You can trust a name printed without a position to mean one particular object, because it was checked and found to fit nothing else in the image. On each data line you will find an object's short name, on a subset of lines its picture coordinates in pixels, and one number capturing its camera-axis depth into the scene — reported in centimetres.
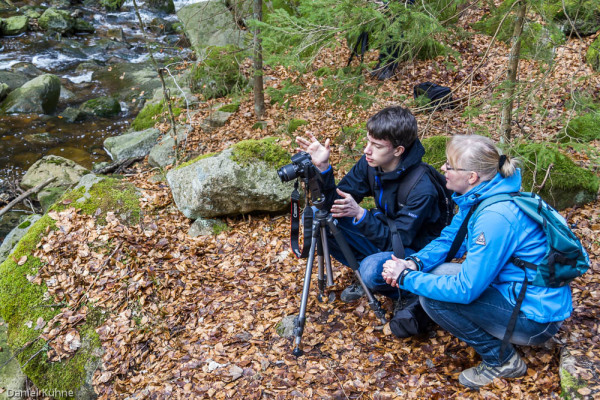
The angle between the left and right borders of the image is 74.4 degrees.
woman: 254
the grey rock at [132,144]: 930
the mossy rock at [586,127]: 489
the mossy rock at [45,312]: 427
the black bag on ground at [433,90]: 716
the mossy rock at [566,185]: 492
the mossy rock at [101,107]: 1177
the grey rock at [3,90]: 1217
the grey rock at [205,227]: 563
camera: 314
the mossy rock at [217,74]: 809
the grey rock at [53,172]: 848
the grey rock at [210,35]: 1241
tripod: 337
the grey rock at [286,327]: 379
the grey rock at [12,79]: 1280
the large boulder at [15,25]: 1675
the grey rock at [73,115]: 1155
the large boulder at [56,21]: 1747
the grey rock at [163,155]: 827
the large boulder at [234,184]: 543
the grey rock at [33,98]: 1174
